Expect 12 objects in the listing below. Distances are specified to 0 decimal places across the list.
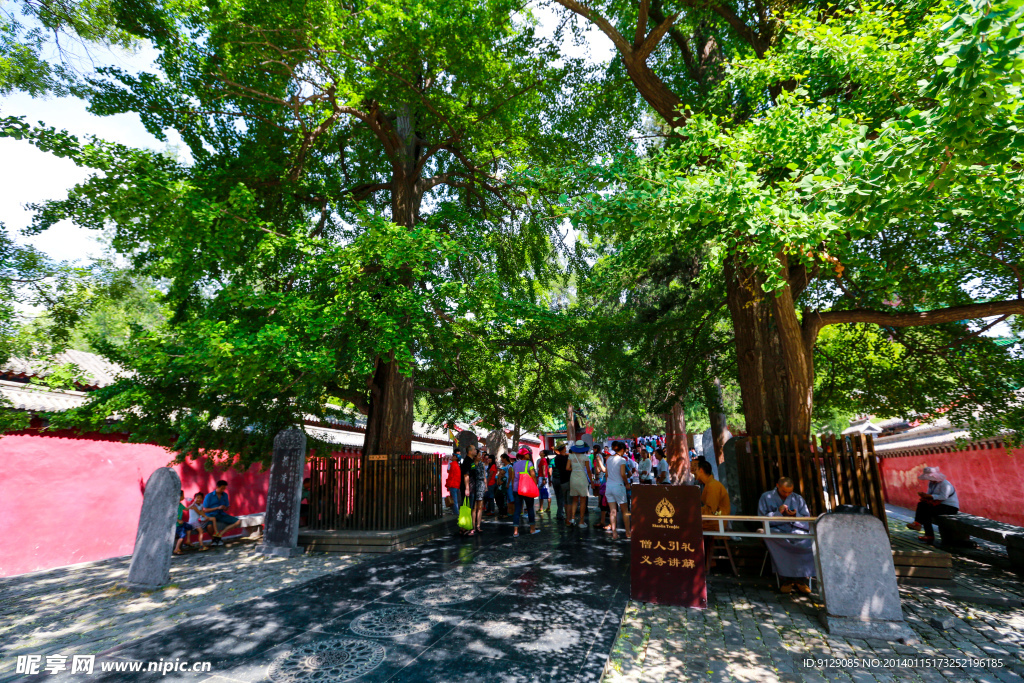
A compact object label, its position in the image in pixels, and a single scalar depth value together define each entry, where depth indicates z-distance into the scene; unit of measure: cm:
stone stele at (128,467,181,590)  703
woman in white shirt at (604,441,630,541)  995
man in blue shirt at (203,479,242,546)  1043
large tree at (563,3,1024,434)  354
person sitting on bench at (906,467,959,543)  1062
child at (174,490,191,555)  975
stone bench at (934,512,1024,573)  771
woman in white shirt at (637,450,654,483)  1191
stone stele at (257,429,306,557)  934
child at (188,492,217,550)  1026
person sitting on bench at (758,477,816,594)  617
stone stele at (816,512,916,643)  492
